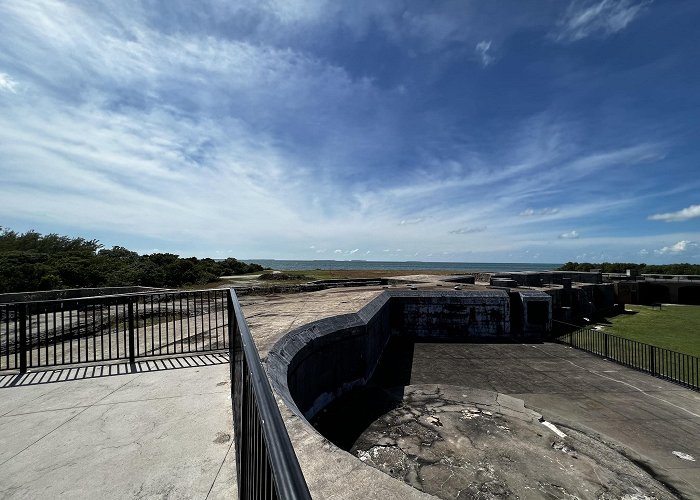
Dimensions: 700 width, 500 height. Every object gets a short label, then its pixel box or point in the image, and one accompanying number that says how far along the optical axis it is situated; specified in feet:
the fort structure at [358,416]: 9.07
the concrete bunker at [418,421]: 13.76
